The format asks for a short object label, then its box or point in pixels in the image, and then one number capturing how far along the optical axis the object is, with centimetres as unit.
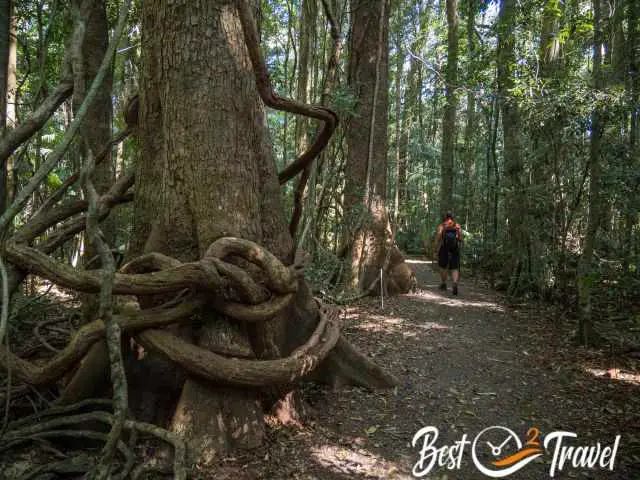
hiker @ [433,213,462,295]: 945
